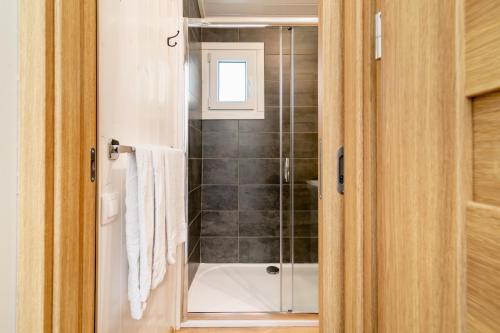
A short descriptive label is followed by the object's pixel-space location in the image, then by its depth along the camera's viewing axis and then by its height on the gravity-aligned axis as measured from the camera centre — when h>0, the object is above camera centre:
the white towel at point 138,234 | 0.88 -0.21
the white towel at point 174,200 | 1.14 -0.15
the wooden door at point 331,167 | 0.60 +0.00
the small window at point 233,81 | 2.67 +0.84
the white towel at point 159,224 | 0.99 -0.21
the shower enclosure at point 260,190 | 2.09 -0.21
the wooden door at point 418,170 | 0.34 +0.00
